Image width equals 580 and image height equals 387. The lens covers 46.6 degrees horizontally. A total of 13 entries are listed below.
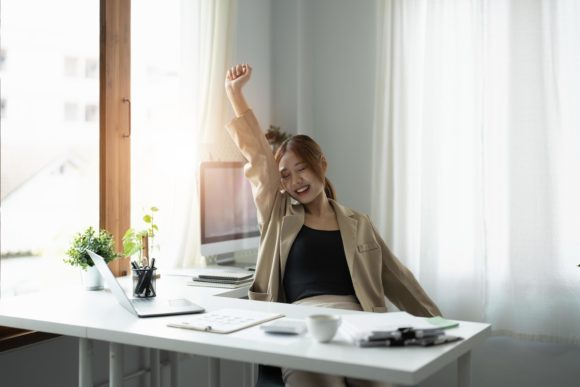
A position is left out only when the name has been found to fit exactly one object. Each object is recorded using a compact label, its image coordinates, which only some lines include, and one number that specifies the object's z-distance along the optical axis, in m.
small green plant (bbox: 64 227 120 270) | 2.38
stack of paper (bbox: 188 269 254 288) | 2.58
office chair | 1.94
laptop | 1.86
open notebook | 1.68
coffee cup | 1.51
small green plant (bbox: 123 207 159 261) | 2.51
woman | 2.23
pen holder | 2.16
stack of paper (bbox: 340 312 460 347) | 1.49
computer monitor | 2.85
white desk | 1.37
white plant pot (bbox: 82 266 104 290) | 2.38
